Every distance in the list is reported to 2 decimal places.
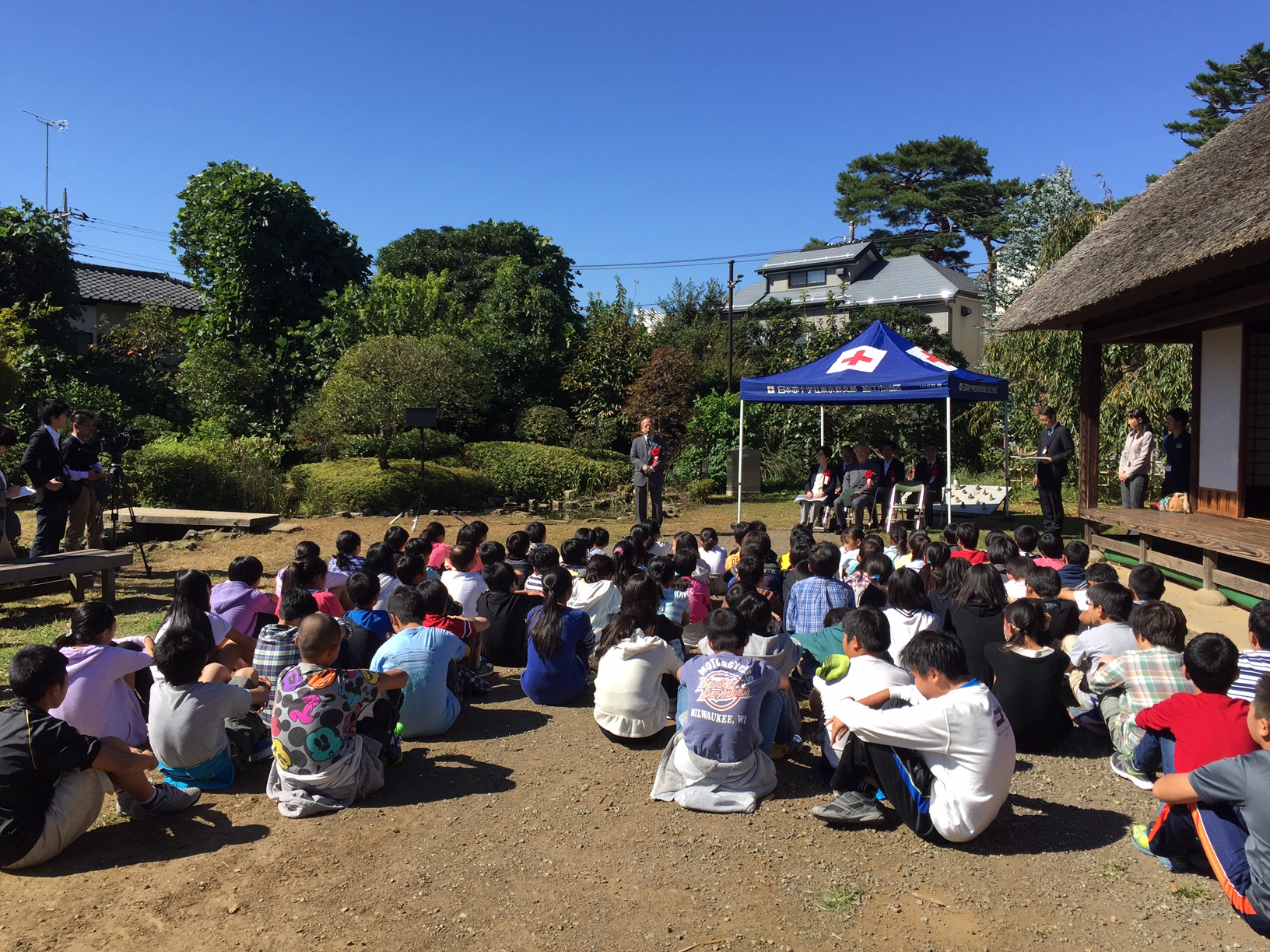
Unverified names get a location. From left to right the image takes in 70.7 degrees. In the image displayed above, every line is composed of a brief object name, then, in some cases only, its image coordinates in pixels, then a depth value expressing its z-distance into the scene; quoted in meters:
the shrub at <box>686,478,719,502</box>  17.36
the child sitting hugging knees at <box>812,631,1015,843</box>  3.55
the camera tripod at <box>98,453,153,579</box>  10.12
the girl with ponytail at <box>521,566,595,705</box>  5.45
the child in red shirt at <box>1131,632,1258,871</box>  3.35
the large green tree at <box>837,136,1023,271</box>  44.31
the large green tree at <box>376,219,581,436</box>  21.94
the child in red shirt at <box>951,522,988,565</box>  6.78
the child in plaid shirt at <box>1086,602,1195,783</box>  4.21
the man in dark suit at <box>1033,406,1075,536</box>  11.51
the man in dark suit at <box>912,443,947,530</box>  13.06
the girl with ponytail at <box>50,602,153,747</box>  4.12
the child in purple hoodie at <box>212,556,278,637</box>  5.50
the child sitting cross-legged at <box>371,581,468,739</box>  4.91
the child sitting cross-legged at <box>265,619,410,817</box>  4.06
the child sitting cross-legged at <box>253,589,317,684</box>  4.86
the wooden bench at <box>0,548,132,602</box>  7.30
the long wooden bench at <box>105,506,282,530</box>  12.22
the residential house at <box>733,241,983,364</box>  34.78
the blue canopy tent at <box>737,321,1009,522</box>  11.48
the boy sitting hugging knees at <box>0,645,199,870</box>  3.41
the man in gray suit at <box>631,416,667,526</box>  12.55
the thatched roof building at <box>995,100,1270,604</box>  8.00
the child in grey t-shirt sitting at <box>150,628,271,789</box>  4.09
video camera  9.97
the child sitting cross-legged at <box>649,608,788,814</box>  4.12
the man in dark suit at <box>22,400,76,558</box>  8.27
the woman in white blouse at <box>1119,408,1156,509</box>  10.62
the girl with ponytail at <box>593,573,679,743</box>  4.79
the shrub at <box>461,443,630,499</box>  17.33
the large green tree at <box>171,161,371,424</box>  21.05
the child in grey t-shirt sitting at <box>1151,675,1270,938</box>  2.96
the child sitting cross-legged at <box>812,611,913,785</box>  4.12
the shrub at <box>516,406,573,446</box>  20.36
